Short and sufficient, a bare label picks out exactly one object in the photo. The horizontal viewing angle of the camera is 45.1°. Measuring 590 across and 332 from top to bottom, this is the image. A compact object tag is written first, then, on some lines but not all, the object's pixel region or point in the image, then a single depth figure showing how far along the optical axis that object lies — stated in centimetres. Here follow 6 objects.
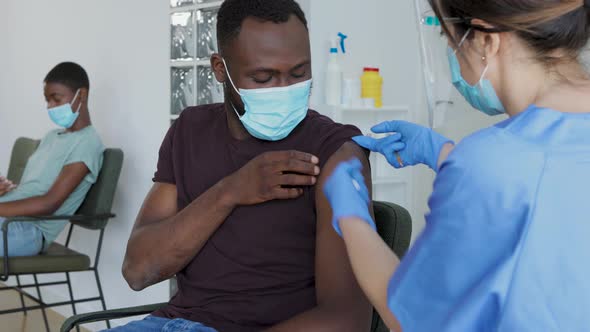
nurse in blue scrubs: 80
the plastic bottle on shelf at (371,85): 256
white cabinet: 262
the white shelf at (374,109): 246
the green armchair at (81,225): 268
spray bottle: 245
